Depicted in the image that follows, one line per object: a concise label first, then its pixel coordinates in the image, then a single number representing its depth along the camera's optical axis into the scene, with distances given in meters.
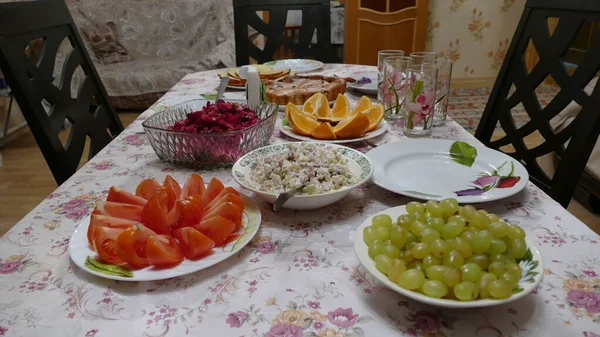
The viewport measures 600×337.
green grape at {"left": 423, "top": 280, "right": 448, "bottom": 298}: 0.46
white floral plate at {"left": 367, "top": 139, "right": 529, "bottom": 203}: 0.74
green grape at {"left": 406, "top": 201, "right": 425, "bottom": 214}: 0.59
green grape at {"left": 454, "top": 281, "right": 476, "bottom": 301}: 0.45
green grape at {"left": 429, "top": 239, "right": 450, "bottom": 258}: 0.49
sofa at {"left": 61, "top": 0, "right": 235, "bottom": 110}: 3.97
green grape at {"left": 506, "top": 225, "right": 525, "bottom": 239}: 0.53
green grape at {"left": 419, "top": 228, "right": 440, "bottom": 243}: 0.52
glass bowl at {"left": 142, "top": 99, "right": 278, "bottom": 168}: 0.88
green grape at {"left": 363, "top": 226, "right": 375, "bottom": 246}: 0.56
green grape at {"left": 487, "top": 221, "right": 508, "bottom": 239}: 0.52
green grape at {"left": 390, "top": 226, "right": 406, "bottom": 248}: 0.53
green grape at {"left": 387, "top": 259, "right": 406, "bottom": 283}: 0.49
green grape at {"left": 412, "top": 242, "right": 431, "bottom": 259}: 0.50
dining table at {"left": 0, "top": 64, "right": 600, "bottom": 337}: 0.49
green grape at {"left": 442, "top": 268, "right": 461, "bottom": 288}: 0.46
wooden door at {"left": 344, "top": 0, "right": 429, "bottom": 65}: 4.08
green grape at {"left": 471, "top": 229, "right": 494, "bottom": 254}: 0.50
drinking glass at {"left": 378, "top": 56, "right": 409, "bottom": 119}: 1.20
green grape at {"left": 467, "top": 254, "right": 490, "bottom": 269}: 0.49
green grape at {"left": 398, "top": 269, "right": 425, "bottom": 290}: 0.48
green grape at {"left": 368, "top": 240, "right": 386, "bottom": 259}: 0.53
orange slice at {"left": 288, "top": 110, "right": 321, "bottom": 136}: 1.07
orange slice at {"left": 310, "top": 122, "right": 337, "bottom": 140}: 1.03
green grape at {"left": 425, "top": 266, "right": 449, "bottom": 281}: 0.47
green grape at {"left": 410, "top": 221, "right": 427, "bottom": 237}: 0.54
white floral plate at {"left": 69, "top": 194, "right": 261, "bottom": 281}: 0.55
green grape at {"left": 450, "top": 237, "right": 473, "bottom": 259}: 0.49
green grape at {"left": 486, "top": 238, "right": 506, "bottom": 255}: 0.51
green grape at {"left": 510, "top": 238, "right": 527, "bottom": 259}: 0.52
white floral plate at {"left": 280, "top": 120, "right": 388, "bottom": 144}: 1.02
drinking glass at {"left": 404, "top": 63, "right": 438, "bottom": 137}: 1.03
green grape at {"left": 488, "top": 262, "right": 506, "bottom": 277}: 0.48
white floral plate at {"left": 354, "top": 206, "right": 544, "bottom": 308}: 0.45
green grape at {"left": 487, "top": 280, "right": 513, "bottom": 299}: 0.45
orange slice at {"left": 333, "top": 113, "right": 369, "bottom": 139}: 1.01
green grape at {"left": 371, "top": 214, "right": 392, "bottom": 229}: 0.58
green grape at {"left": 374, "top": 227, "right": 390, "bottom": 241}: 0.55
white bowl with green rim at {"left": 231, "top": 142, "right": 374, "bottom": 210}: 0.70
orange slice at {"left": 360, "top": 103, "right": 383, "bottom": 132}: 1.09
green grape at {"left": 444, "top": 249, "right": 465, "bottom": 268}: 0.48
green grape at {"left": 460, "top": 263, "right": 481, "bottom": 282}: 0.47
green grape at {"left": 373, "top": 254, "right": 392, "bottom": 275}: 0.50
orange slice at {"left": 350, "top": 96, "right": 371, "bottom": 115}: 1.15
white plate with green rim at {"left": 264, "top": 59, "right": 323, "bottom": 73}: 1.78
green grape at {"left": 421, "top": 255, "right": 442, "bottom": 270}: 0.49
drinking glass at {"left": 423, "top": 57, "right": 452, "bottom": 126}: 1.11
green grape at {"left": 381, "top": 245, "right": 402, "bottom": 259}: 0.52
